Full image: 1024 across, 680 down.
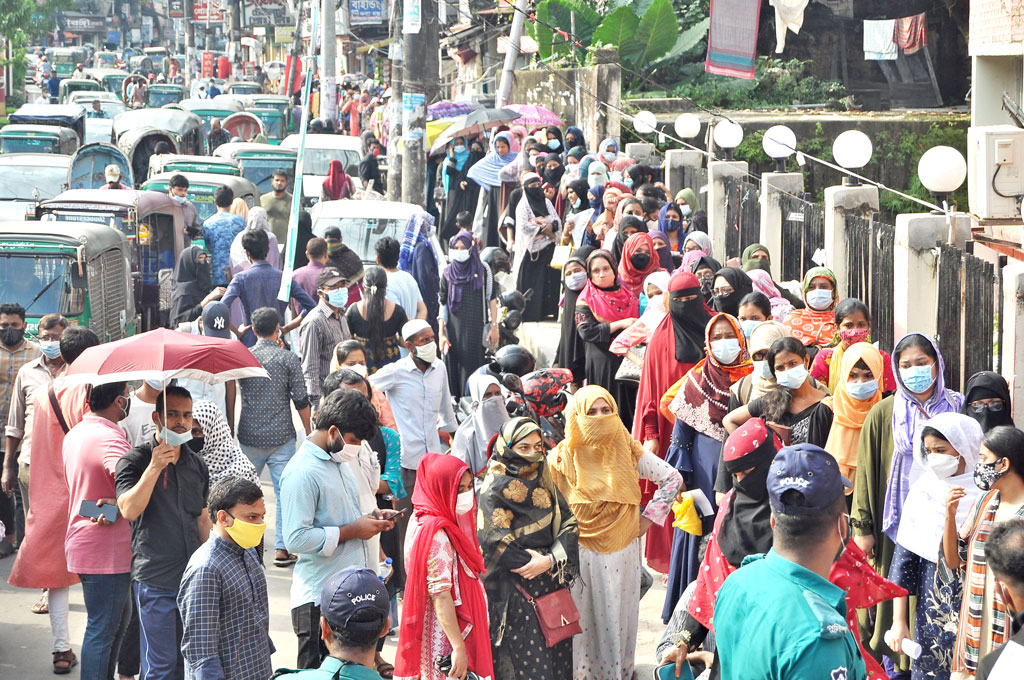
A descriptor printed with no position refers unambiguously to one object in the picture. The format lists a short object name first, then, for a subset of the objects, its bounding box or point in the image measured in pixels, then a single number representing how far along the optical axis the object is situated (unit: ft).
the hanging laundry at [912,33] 79.36
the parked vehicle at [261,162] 73.31
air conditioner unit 33.71
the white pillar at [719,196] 51.19
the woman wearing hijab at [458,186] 62.80
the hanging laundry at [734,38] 70.64
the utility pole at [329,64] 109.19
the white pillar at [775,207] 43.42
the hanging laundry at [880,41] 82.02
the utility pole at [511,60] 79.05
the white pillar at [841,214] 36.68
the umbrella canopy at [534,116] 66.33
